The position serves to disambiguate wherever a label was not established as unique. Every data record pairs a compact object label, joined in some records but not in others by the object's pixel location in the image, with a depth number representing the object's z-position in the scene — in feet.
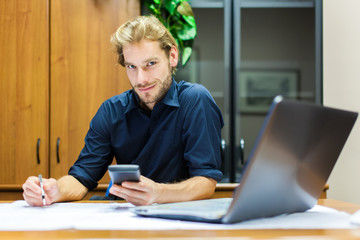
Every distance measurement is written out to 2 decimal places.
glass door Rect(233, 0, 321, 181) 7.28
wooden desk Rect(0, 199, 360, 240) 1.85
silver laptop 1.89
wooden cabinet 7.02
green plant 7.16
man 4.47
